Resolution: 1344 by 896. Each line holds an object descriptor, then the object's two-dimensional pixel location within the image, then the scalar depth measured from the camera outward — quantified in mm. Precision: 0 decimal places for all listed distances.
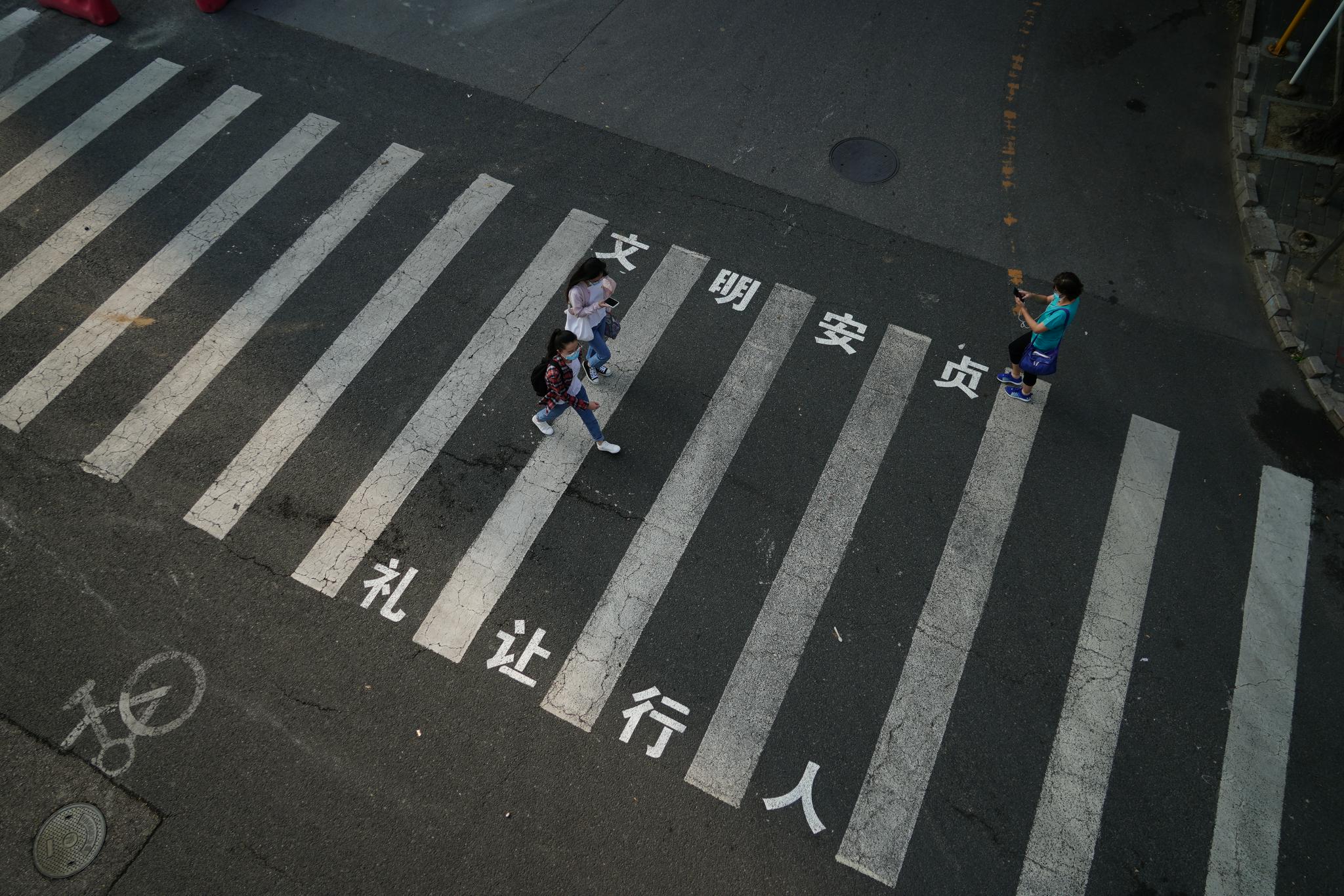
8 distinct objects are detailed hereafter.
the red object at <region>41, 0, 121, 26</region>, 12083
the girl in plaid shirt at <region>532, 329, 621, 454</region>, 7094
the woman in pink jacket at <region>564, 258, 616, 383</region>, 7461
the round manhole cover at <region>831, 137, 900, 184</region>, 10875
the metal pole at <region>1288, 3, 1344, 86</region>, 10930
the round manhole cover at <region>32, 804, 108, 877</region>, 6117
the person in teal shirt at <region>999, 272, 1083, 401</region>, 7434
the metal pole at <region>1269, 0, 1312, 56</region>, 12011
